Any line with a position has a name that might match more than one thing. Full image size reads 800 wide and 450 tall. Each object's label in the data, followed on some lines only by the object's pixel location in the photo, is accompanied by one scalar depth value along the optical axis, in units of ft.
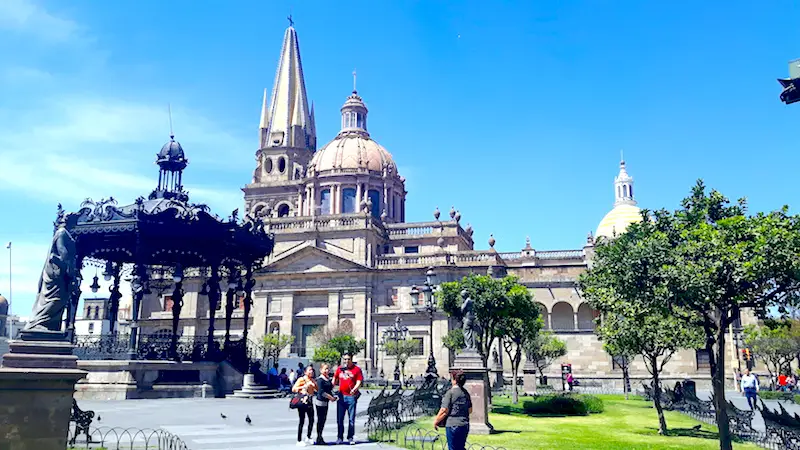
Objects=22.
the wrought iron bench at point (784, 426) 38.65
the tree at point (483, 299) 81.35
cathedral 154.51
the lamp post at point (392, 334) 139.18
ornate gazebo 75.05
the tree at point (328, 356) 125.59
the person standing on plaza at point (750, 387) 72.18
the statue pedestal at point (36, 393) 25.54
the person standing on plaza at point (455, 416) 28.71
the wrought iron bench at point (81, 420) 35.10
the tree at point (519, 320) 85.32
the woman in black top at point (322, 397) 39.60
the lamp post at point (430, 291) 78.74
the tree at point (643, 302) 43.70
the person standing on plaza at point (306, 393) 38.96
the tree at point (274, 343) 147.02
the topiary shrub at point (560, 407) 69.21
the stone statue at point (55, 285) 28.32
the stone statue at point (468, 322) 50.65
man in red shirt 40.60
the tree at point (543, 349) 123.54
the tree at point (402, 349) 133.49
